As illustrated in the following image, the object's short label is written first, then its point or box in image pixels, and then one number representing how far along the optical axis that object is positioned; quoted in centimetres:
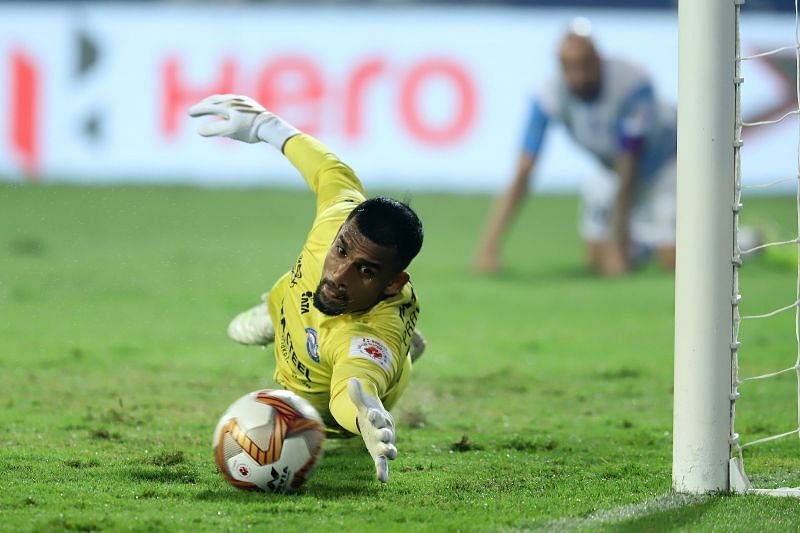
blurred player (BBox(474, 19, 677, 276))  3000
